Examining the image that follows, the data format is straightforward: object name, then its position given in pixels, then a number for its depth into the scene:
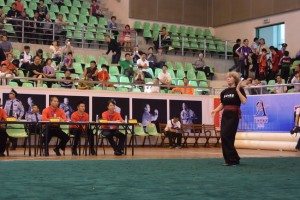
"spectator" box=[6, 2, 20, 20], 20.42
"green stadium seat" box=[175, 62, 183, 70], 22.91
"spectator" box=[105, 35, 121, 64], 21.42
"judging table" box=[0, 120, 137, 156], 12.72
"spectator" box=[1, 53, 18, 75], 17.11
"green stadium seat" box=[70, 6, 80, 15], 23.91
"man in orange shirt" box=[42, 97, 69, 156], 13.40
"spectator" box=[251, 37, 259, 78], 22.58
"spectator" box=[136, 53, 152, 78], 20.55
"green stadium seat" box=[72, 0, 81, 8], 24.44
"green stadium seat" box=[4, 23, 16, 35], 19.89
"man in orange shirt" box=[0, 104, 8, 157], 12.82
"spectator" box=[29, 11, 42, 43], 20.56
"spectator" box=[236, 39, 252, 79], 22.48
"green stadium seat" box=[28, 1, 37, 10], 22.59
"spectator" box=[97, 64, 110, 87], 18.59
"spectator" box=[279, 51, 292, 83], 21.48
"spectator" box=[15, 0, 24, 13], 20.77
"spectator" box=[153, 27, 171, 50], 24.30
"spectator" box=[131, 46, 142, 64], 21.52
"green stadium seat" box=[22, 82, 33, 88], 17.28
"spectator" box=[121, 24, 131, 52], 22.73
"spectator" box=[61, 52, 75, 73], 18.95
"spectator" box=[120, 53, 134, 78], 20.17
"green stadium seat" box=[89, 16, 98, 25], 23.78
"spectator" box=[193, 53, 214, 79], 23.45
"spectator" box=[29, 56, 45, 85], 17.48
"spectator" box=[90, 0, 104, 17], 24.49
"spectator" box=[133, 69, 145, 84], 19.50
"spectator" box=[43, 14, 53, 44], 20.43
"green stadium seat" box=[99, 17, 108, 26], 24.13
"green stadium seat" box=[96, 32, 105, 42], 22.70
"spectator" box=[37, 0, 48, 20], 21.38
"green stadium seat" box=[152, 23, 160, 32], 26.24
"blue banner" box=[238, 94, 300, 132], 16.73
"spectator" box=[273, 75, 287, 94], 18.37
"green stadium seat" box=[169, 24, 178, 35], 26.72
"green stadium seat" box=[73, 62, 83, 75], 19.40
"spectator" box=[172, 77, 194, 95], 20.44
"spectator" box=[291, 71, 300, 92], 17.22
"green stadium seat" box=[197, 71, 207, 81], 22.58
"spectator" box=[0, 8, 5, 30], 19.34
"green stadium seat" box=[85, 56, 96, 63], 20.76
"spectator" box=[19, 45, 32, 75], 17.78
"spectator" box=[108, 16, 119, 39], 22.63
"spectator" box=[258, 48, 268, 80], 22.27
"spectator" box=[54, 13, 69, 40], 20.77
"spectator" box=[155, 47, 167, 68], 22.16
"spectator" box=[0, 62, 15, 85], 16.51
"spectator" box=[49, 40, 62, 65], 19.38
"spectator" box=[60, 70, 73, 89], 17.88
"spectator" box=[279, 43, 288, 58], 22.31
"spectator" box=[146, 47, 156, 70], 21.72
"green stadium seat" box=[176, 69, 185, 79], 22.16
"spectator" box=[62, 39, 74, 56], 19.48
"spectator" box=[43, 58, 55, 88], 17.53
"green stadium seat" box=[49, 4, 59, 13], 23.28
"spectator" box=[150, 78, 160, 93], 19.69
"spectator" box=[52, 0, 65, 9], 23.77
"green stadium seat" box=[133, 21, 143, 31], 25.78
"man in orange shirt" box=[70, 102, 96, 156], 13.58
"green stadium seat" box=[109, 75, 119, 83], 19.52
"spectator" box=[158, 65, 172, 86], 20.20
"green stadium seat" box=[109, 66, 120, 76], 20.27
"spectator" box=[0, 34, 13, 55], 18.55
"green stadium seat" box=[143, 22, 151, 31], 25.71
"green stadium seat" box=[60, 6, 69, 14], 23.62
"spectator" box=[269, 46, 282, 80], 22.14
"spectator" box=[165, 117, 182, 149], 18.66
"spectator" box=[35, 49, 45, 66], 17.96
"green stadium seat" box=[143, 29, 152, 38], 25.33
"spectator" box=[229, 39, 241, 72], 22.88
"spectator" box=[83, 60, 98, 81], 18.48
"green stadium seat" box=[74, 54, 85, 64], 20.20
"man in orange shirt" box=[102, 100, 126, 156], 13.86
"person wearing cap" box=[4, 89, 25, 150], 15.82
